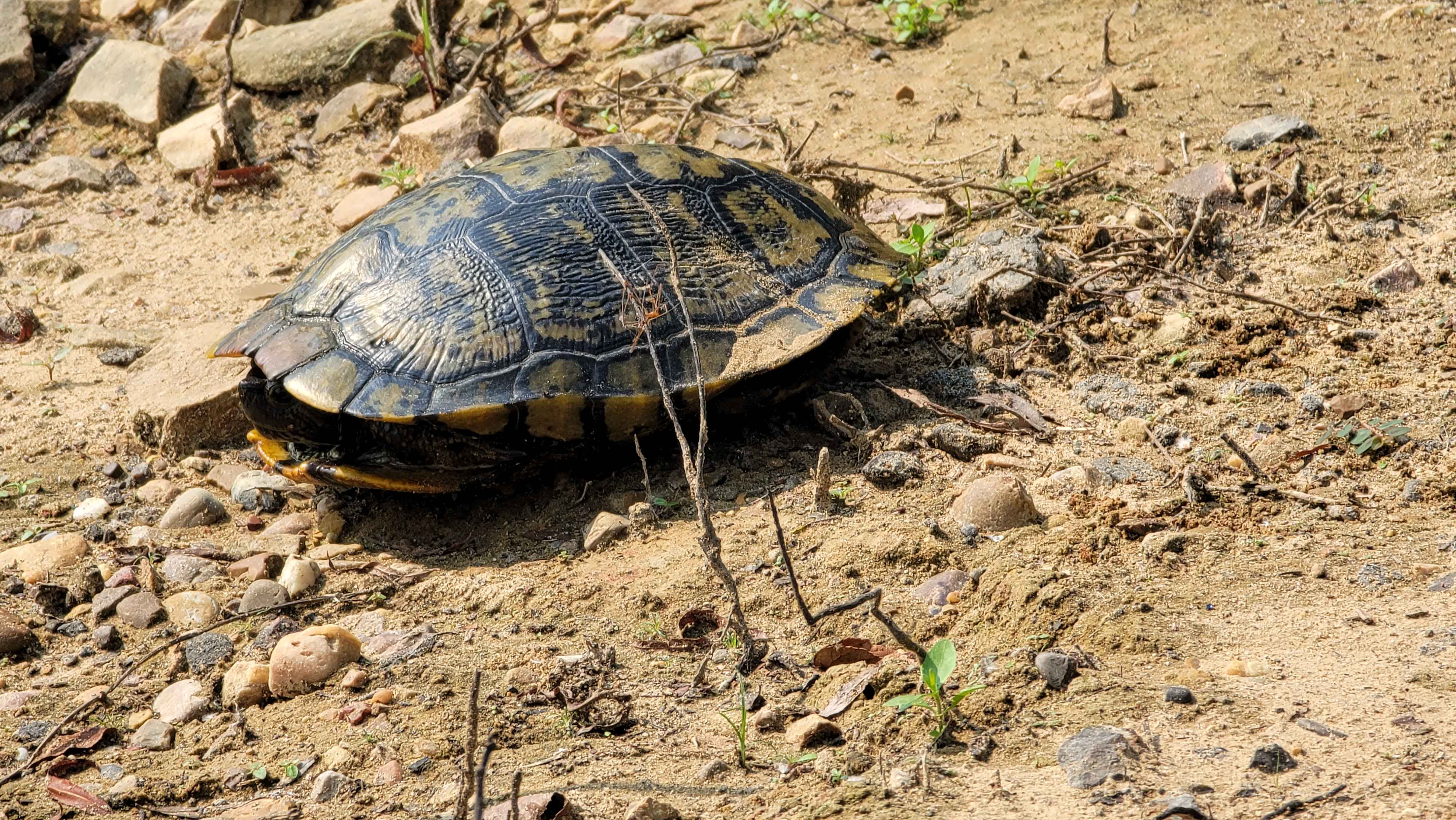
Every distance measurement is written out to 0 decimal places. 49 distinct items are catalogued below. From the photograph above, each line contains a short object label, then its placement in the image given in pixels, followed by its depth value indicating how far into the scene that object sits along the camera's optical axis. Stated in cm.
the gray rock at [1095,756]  486
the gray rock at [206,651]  706
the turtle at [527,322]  817
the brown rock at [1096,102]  1230
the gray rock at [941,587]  662
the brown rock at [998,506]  721
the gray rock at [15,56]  1658
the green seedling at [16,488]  924
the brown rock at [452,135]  1359
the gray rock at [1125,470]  764
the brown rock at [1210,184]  1055
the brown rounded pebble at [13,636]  728
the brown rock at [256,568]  804
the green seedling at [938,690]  532
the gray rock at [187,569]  809
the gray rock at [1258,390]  827
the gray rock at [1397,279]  916
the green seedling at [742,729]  545
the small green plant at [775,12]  1505
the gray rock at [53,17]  1730
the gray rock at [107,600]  768
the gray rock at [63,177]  1501
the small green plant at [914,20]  1448
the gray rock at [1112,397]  849
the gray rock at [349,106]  1532
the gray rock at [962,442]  816
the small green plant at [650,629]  682
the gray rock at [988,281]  969
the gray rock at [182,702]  655
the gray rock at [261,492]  916
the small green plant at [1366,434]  736
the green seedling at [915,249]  980
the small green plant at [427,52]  1442
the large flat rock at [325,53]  1586
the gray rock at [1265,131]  1116
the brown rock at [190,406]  970
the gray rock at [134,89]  1569
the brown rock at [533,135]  1330
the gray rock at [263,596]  762
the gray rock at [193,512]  884
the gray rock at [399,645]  689
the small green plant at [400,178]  1317
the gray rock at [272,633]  721
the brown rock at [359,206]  1311
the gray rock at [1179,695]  529
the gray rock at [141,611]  761
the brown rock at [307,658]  664
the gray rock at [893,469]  793
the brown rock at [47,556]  818
